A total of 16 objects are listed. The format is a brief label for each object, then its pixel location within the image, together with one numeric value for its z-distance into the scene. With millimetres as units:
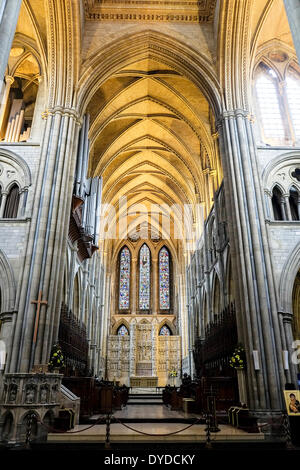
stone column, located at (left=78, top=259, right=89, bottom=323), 20531
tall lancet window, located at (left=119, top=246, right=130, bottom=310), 36500
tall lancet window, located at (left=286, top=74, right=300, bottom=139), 16406
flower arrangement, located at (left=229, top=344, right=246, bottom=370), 11680
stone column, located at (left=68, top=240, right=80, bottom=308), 17016
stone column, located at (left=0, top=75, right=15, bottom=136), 15625
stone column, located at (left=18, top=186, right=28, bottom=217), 13578
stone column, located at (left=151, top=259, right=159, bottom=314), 36188
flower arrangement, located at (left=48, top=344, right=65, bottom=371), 10953
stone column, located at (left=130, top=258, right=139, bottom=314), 36053
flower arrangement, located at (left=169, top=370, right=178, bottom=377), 31591
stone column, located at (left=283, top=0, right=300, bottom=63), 7376
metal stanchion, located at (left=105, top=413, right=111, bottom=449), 7009
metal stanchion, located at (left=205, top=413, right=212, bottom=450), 7012
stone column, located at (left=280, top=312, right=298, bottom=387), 11164
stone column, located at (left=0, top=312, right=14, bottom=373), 11422
